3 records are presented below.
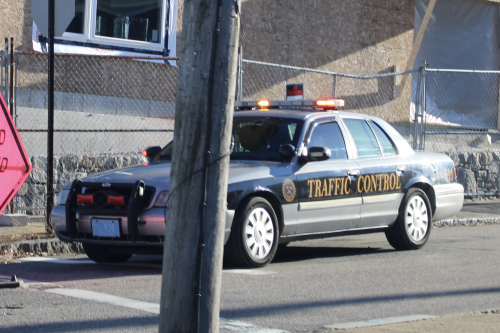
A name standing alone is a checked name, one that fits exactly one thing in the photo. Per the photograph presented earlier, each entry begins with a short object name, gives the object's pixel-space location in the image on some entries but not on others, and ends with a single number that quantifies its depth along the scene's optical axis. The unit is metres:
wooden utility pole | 6.64
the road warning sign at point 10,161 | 13.09
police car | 13.93
